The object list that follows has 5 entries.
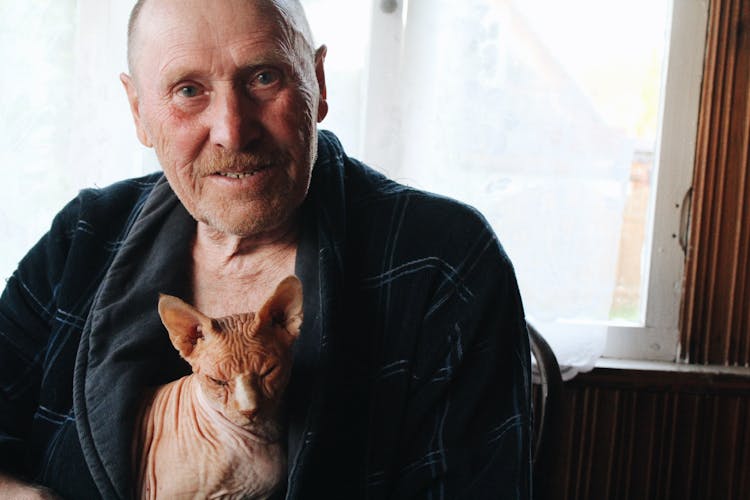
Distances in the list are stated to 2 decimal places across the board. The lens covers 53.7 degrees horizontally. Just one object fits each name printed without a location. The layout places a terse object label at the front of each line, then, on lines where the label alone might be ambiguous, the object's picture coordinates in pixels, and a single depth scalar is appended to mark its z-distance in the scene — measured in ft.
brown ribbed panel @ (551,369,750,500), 5.90
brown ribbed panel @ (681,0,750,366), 5.85
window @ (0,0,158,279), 5.54
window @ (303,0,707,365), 5.71
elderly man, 3.08
